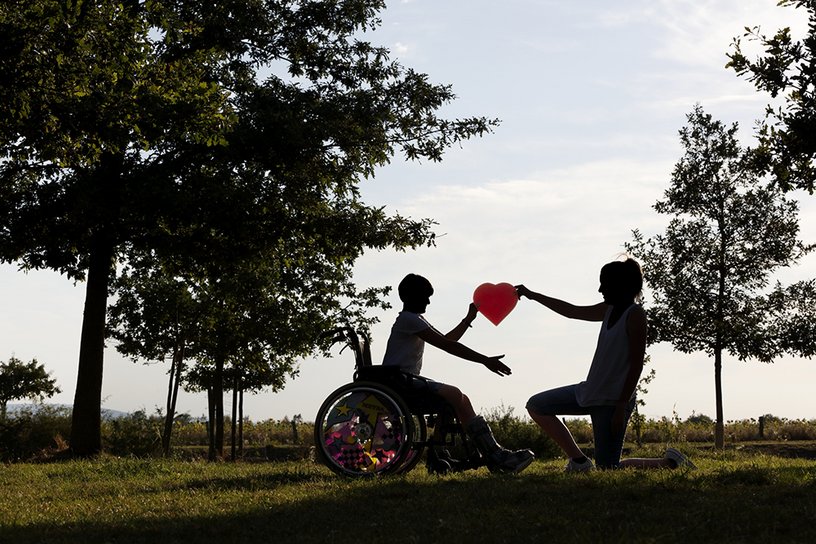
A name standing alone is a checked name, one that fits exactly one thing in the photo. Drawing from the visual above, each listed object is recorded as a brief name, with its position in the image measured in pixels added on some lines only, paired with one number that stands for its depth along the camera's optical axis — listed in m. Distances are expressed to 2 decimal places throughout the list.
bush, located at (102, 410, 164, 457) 26.38
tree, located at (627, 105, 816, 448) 26.06
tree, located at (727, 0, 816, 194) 14.14
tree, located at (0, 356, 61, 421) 49.12
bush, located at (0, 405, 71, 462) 25.92
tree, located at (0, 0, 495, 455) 18.03
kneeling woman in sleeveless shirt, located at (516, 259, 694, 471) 9.24
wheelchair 9.88
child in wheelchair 9.72
